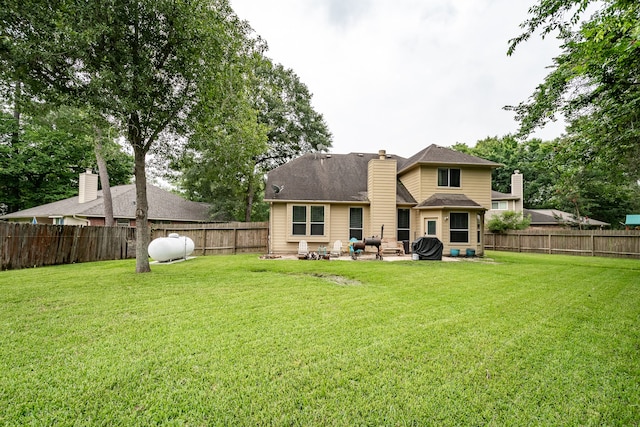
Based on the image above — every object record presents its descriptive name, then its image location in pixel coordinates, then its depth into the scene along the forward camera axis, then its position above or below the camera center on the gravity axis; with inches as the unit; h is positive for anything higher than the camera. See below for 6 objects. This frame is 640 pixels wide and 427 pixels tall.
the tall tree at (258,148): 626.4 +194.2
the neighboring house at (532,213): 964.0 +76.7
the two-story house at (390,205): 546.6 +47.6
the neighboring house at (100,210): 732.7 +45.2
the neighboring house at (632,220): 1107.9 +52.5
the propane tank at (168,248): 436.5 -33.2
